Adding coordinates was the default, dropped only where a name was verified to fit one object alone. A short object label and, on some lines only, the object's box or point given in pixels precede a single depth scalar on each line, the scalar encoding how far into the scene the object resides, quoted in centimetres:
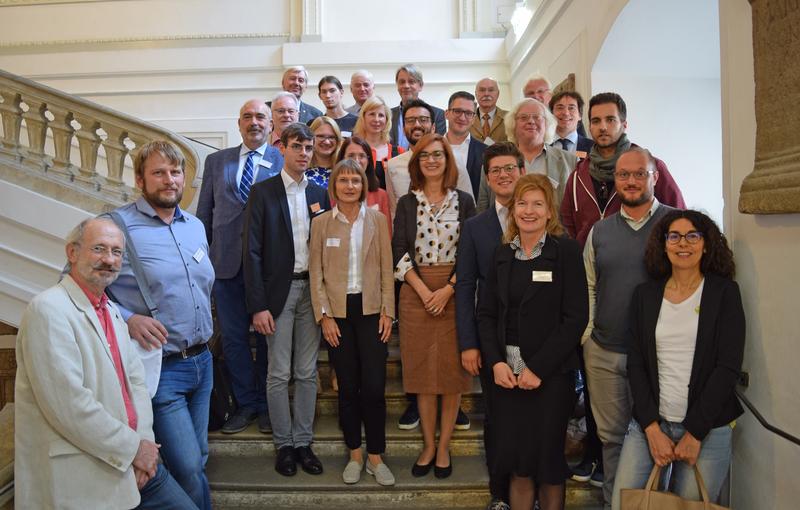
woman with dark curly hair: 203
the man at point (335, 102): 431
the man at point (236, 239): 313
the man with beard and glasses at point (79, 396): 174
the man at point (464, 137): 342
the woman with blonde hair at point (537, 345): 227
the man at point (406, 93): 408
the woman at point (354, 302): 273
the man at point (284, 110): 369
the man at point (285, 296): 280
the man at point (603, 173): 264
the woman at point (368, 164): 300
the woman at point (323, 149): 317
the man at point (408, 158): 326
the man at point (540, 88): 414
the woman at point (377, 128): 349
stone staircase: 275
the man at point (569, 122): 357
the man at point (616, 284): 233
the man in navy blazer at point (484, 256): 253
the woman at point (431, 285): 273
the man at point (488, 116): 411
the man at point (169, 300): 219
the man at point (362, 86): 441
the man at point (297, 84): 444
